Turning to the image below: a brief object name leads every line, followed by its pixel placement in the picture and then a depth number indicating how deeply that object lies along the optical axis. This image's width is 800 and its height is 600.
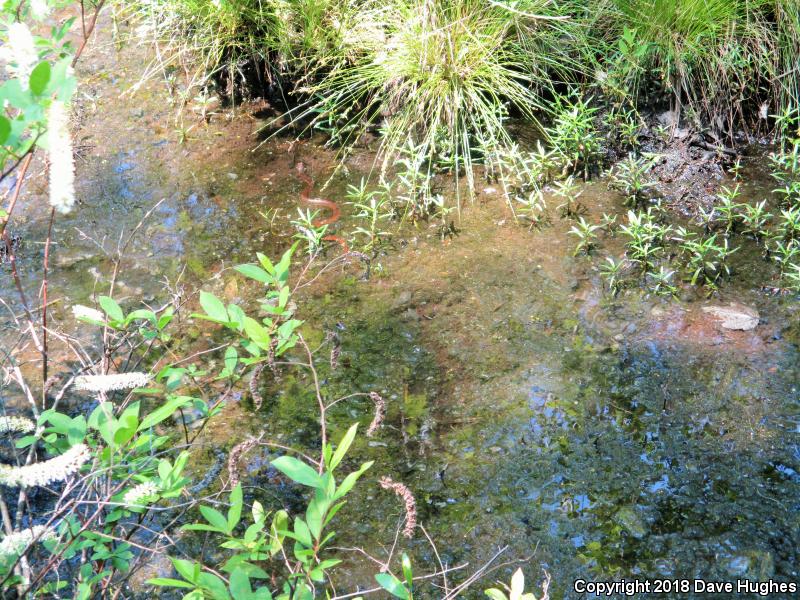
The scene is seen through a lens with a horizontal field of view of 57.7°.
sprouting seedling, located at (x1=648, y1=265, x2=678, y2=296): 3.15
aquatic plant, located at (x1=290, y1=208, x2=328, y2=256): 3.43
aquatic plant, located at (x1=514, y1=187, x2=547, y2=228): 3.57
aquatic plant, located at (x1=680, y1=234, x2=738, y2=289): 3.19
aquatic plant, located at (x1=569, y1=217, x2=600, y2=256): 3.36
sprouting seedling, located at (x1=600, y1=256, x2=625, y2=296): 3.16
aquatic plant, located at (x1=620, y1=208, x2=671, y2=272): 3.26
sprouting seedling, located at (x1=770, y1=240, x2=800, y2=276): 3.22
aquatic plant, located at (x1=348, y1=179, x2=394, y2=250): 3.53
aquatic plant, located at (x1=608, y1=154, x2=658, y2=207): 3.67
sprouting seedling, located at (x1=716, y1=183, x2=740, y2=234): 3.44
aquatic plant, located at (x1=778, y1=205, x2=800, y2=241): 3.34
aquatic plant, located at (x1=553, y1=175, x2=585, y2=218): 3.62
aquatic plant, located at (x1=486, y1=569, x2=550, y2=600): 1.60
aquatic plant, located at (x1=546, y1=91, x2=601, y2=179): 3.81
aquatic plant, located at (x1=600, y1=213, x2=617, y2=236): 3.48
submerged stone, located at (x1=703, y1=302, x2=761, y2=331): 2.94
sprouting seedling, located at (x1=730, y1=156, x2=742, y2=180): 3.81
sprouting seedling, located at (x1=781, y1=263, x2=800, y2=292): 3.10
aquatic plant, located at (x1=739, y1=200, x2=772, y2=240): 3.41
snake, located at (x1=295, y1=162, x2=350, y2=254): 3.56
